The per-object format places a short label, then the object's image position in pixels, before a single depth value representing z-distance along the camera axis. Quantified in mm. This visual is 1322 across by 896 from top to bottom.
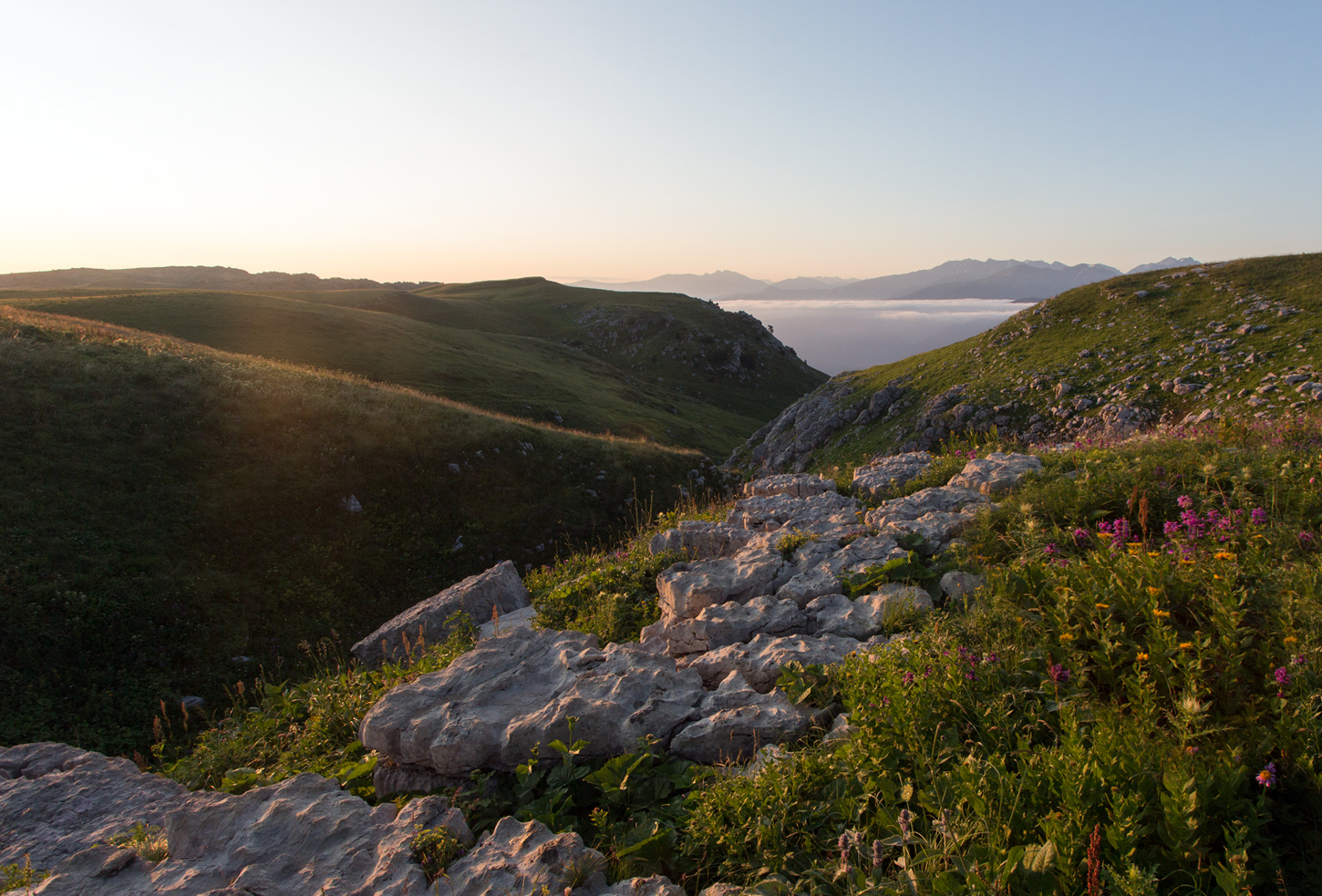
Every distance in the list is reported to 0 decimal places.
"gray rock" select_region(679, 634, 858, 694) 5664
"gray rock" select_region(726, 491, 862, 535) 9289
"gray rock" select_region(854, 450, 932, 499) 10781
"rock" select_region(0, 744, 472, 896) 4238
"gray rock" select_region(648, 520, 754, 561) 9695
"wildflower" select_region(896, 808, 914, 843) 3279
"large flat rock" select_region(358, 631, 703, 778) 5262
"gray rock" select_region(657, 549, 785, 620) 7598
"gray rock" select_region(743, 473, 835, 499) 11539
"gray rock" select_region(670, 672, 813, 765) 4773
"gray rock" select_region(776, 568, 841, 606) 7199
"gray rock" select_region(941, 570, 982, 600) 6091
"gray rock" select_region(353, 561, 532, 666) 10594
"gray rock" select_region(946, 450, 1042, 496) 8609
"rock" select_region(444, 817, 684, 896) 3754
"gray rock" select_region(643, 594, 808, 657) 6770
